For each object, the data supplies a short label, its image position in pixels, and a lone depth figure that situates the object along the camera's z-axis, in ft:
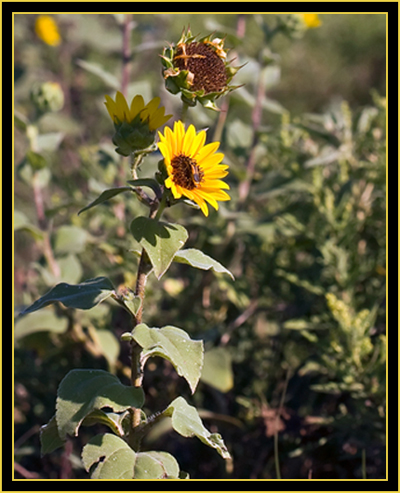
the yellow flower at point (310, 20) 7.41
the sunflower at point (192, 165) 5.74
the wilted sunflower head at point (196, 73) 5.77
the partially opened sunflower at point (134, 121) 5.82
